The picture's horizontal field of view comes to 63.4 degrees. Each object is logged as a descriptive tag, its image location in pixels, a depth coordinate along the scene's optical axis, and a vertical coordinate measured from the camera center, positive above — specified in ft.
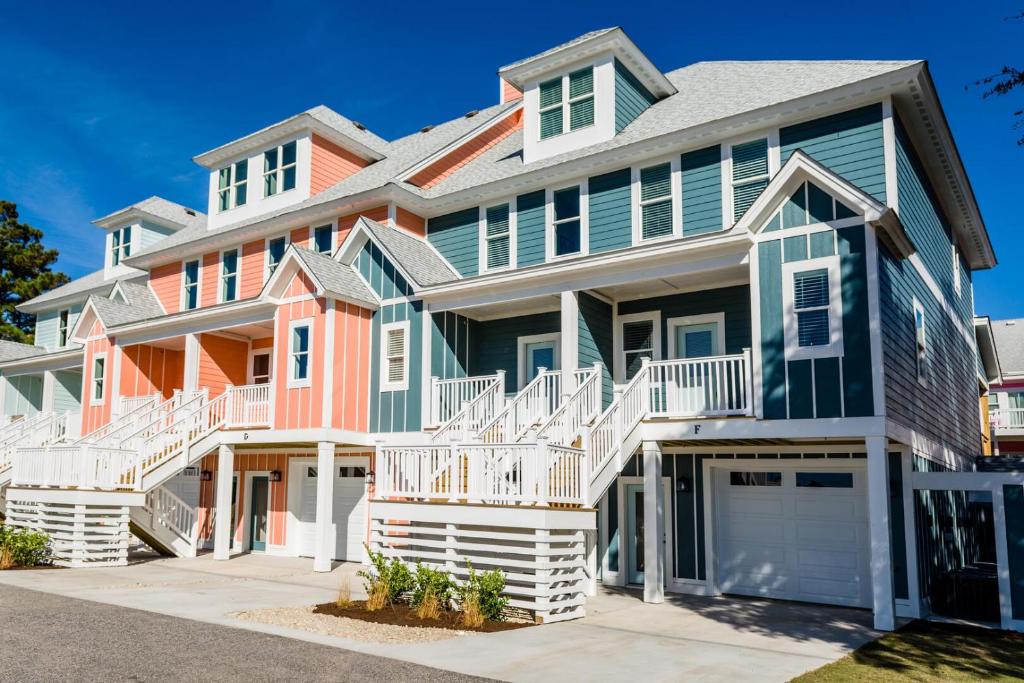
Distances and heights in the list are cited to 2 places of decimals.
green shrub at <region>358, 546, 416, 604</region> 41.68 -6.55
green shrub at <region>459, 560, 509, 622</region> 38.93 -6.75
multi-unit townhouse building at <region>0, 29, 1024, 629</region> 44.06 +7.60
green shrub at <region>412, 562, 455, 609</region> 40.45 -6.58
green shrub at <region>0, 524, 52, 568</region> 57.72 -6.68
